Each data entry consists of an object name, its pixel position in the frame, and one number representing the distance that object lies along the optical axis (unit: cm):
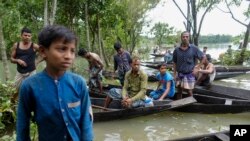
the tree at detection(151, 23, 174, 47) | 3268
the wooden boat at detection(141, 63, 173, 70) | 1423
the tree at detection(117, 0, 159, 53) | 2083
